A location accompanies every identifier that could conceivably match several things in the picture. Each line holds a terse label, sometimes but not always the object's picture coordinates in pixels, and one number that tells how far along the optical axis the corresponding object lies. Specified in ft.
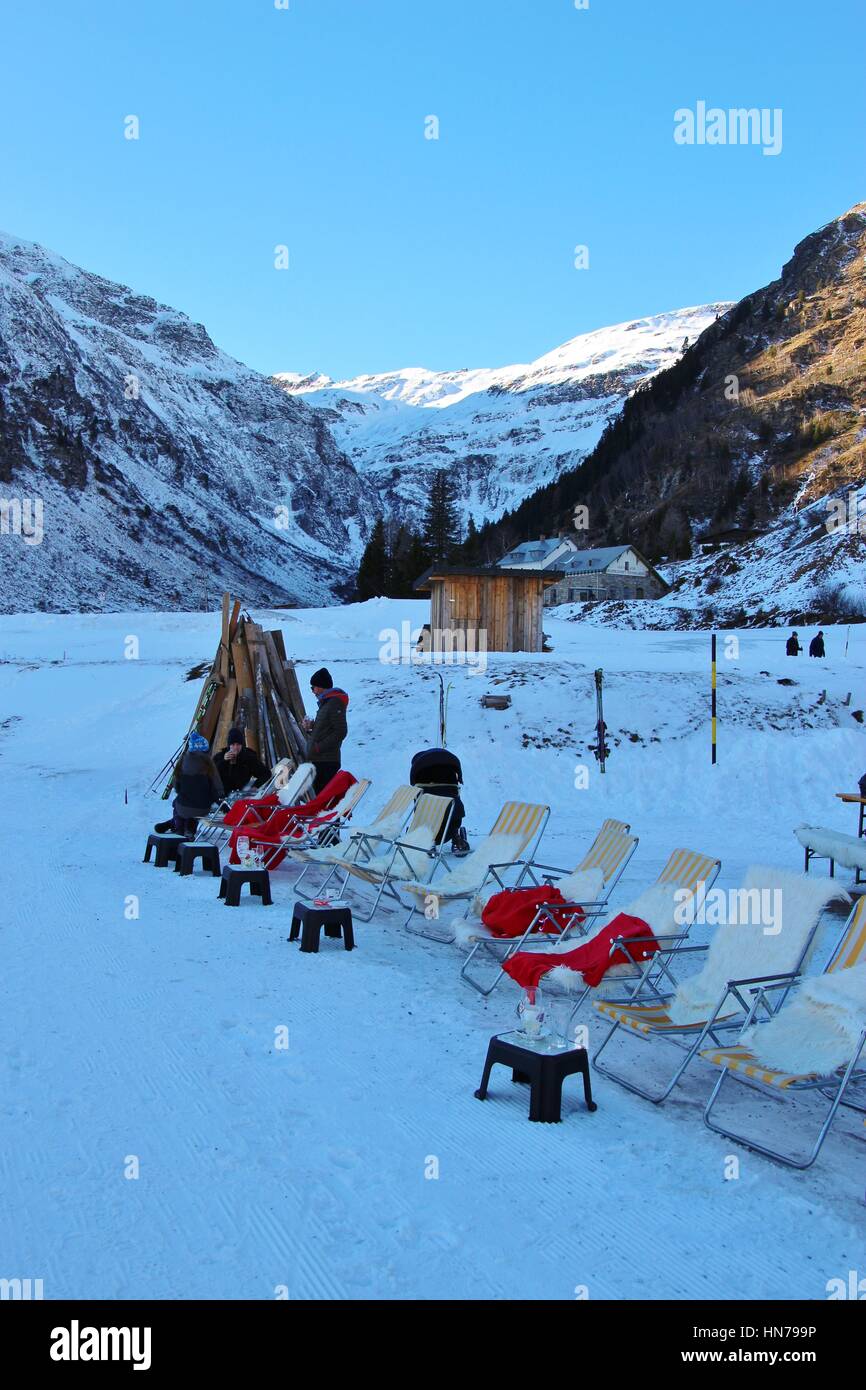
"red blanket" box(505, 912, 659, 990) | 16.94
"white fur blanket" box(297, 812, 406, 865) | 27.53
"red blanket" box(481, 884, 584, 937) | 20.39
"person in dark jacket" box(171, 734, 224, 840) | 34.35
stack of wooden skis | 47.98
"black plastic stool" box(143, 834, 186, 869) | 31.68
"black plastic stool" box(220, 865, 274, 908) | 26.50
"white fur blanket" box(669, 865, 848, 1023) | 15.40
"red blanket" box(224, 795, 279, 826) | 33.68
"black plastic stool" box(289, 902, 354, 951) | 22.09
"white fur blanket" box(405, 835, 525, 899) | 23.85
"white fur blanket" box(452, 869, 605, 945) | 20.66
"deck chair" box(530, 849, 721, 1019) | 17.18
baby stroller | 35.06
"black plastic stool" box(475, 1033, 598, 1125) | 13.83
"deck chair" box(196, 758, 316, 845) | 33.71
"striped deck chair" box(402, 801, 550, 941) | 23.56
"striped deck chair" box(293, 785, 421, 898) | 27.37
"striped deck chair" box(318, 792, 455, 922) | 25.88
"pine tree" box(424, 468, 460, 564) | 224.94
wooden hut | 81.47
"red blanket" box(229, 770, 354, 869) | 31.27
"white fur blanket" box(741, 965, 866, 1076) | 12.87
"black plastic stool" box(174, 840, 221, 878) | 30.42
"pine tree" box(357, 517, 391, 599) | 215.72
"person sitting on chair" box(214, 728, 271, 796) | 40.50
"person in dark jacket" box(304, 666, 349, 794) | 33.83
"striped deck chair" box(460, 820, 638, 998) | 19.95
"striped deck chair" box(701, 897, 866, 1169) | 12.39
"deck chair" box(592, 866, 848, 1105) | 14.74
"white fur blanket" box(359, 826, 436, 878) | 25.95
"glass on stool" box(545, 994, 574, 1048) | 17.53
